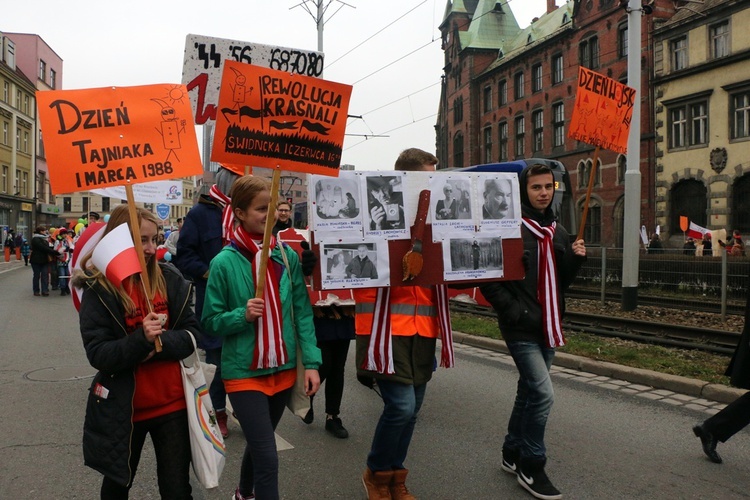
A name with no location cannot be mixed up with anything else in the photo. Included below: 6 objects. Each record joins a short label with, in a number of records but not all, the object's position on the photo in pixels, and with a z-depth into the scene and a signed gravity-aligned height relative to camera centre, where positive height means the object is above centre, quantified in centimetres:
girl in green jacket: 291 -36
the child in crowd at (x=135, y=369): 259 -50
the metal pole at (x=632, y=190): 1251 +120
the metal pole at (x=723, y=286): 1127 -64
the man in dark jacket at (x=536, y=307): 371 -33
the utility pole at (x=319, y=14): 2466 +909
